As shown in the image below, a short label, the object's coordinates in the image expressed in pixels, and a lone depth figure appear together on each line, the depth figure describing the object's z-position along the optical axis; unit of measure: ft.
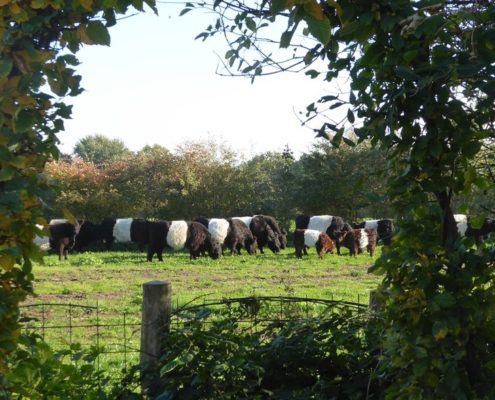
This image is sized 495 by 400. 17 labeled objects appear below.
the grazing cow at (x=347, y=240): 83.61
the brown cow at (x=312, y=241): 79.97
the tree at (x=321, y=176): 119.27
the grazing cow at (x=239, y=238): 91.09
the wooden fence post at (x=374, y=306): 12.59
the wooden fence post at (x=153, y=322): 13.02
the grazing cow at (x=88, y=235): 98.07
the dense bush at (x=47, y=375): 9.08
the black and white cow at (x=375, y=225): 93.24
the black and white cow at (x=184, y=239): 82.69
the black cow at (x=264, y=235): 94.63
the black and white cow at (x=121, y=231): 95.59
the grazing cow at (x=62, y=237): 84.74
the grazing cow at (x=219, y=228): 89.30
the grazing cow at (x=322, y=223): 99.68
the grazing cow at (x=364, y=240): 83.51
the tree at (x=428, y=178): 7.79
